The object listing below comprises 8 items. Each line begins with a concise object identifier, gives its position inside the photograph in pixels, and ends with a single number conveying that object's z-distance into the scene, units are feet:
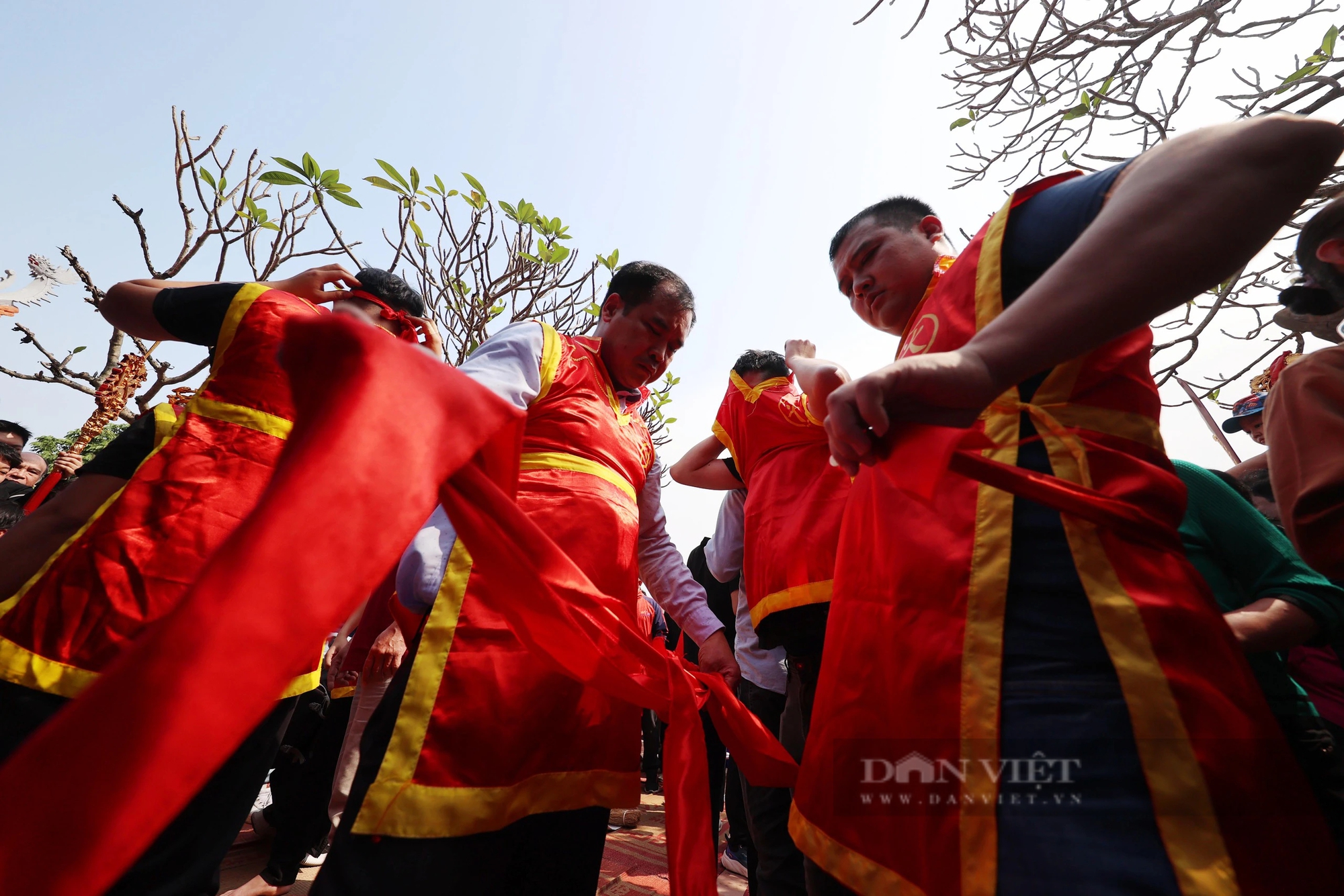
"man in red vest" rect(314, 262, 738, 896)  3.98
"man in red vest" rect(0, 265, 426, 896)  4.44
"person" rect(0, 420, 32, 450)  14.79
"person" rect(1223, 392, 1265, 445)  11.07
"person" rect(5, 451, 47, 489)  14.97
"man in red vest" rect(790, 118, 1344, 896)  2.35
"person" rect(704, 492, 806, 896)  6.88
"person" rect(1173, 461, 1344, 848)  5.11
